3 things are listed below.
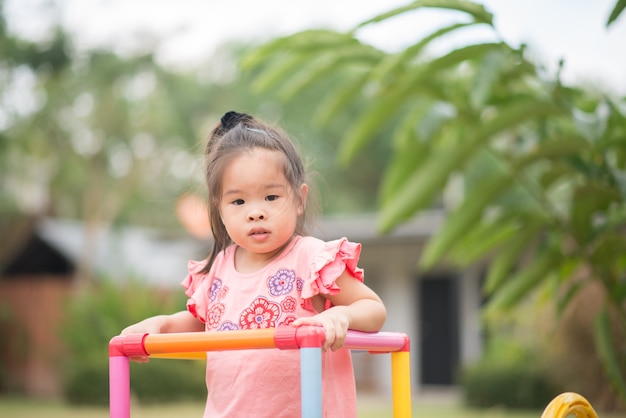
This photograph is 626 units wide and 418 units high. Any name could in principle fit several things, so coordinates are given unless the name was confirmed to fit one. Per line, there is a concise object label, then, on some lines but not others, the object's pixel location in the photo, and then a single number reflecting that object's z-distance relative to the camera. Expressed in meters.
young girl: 3.98
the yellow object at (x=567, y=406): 4.10
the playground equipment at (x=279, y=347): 3.30
